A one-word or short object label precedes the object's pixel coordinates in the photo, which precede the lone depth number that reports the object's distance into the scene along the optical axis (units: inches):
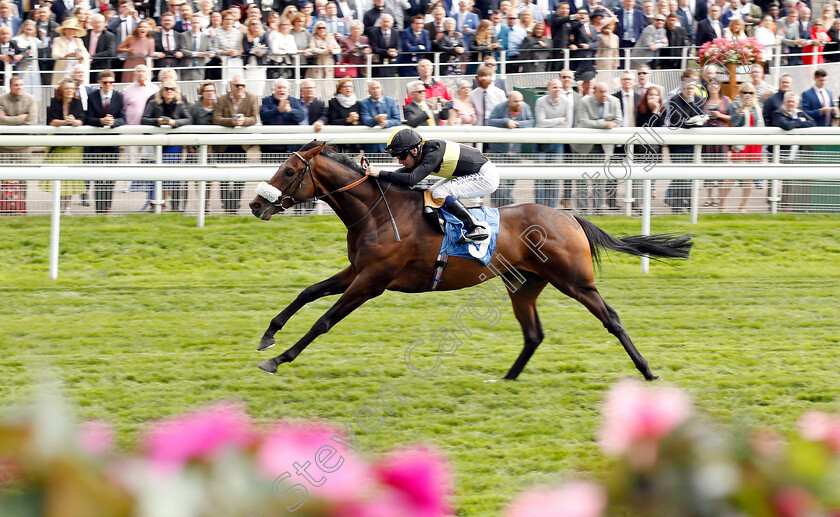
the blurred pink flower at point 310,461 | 36.5
